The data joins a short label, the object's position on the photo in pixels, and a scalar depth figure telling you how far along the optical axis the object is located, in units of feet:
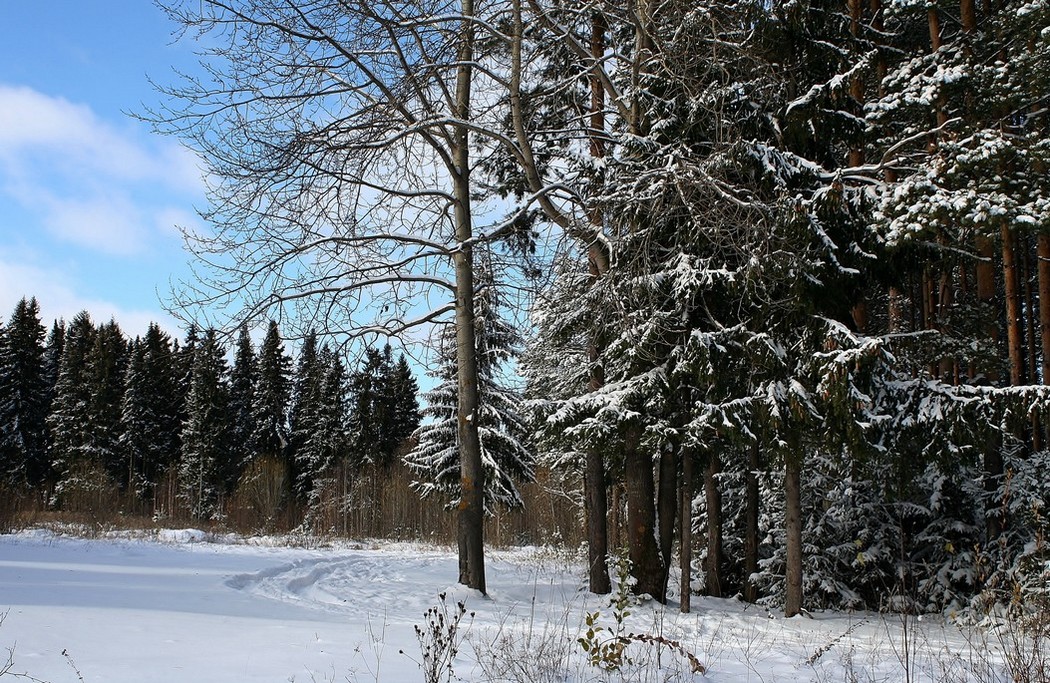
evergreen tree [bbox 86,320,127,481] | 124.36
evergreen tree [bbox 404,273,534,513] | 70.13
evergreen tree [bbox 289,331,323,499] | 121.39
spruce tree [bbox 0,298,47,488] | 125.18
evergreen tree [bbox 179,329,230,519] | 124.47
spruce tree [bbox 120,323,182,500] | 127.34
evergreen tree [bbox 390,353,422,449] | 138.68
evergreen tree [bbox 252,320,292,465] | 117.60
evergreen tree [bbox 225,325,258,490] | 130.72
